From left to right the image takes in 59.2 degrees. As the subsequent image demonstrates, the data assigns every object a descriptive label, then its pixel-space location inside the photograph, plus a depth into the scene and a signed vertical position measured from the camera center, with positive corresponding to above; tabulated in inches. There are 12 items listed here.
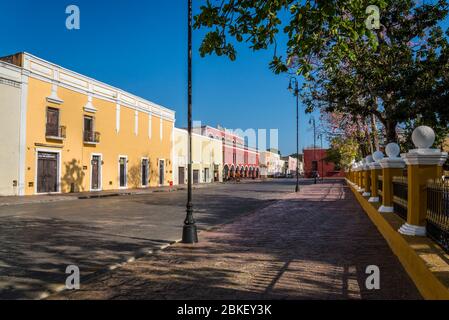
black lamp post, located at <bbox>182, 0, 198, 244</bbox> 333.7 -5.6
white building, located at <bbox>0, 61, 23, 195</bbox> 876.6 +115.0
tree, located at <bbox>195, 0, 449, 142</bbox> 236.8 +111.0
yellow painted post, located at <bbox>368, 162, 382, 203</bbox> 464.5 -4.0
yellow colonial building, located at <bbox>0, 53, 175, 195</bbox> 933.8 +128.3
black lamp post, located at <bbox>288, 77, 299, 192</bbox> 699.4 +164.0
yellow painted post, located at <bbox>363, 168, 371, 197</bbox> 598.2 -12.7
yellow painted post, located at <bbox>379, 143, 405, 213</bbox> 350.6 +5.2
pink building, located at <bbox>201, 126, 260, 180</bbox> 2553.9 +151.7
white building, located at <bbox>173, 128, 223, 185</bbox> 1802.4 +90.5
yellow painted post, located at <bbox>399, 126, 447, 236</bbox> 238.2 +2.9
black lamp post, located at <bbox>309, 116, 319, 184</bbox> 1856.3 +216.8
